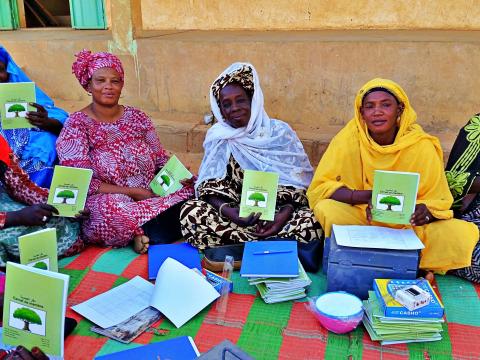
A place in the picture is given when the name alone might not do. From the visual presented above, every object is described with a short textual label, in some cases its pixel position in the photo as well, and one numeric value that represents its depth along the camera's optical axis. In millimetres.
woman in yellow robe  2869
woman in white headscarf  3230
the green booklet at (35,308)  2080
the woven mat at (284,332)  2400
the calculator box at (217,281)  2822
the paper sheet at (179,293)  2631
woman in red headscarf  3373
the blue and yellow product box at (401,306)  2352
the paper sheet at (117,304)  2621
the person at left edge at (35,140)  3588
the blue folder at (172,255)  3112
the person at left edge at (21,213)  2971
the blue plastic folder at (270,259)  2725
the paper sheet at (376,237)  2621
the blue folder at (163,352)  2252
